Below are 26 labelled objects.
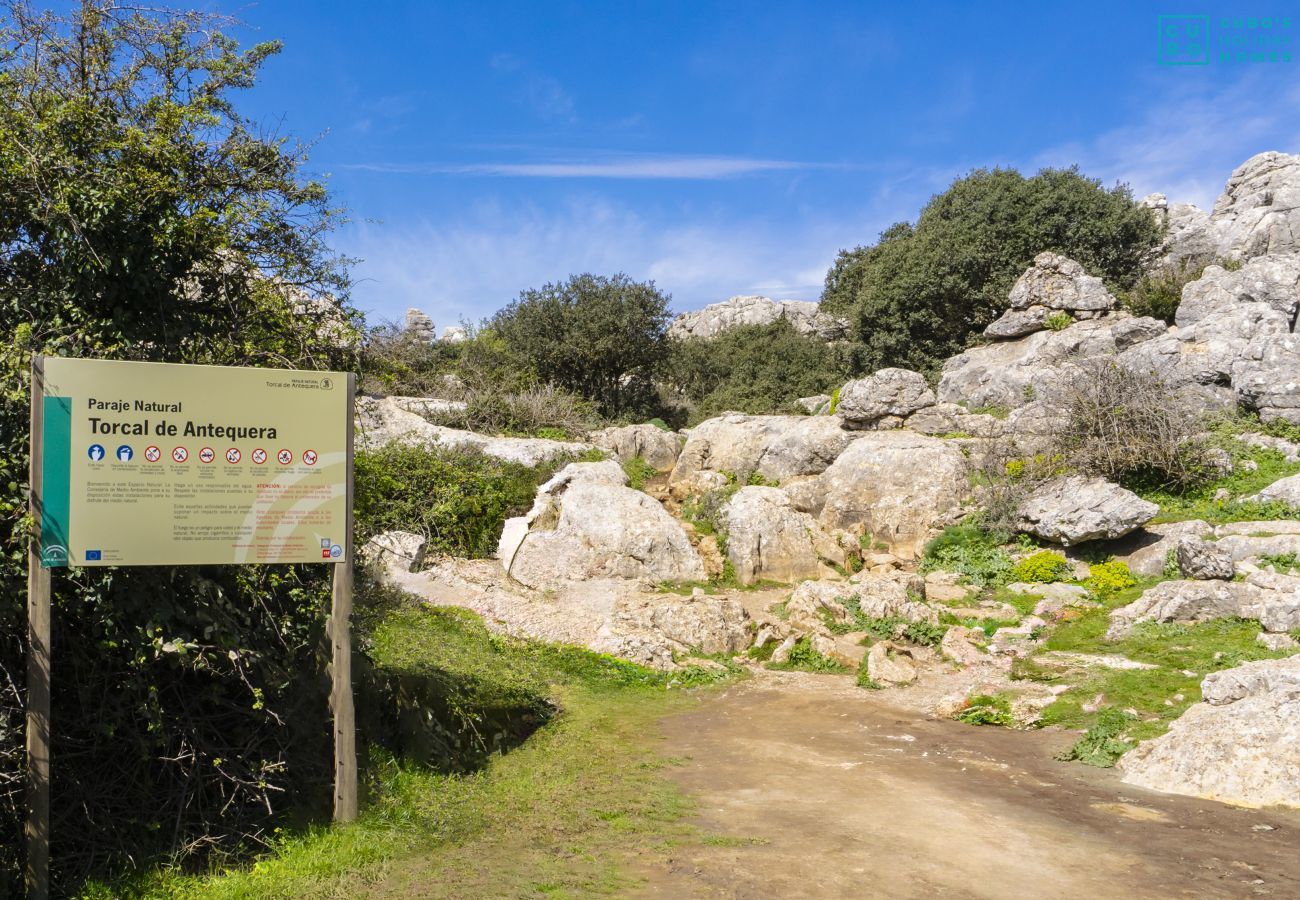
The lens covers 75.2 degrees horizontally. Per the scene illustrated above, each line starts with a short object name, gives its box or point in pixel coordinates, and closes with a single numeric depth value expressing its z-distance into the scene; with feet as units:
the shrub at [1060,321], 78.28
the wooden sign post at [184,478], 15.52
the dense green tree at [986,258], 96.48
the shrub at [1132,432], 50.03
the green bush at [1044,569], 44.14
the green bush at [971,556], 45.65
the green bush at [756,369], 104.58
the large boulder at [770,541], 48.57
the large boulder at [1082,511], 43.80
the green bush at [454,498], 46.80
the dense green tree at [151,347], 16.25
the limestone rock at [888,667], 33.78
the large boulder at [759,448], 64.08
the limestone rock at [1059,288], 78.74
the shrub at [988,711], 28.86
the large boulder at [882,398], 65.98
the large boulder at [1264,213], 96.02
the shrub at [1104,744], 24.47
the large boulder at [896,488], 53.93
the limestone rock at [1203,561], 38.01
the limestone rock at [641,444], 71.92
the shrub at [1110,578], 41.22
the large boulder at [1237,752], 21.02
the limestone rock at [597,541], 46.62
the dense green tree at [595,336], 99.14
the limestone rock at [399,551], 41.16
